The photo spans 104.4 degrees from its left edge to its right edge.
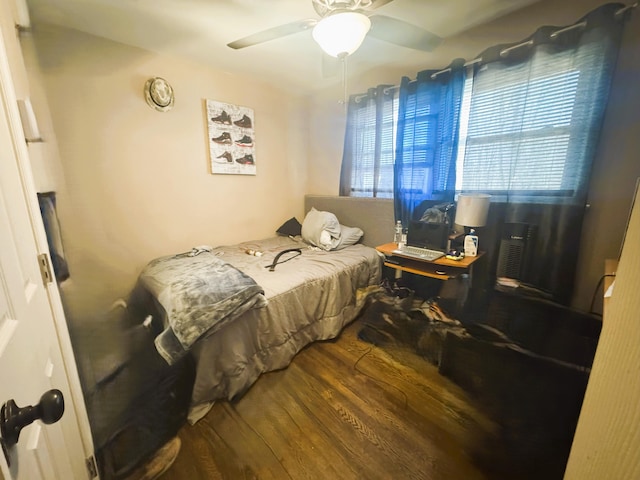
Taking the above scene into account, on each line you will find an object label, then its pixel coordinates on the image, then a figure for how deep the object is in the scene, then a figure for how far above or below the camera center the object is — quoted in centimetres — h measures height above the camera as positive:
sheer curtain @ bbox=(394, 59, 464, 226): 207 +40
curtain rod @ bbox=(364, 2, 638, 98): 141 +93
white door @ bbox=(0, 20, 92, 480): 49 -35
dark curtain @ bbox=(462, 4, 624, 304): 153 +35
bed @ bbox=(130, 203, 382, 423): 142 -87
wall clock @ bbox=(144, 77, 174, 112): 217 +77
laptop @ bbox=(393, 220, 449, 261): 196 -47
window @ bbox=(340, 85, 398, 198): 253 +43
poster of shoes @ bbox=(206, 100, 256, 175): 259 +48
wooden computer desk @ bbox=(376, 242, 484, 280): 182 -63
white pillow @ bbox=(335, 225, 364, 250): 268 -57
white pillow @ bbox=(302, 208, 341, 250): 263 -51
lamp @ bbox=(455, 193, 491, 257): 187 -23
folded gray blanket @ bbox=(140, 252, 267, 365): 133 -68
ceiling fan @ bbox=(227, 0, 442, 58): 125 +86
